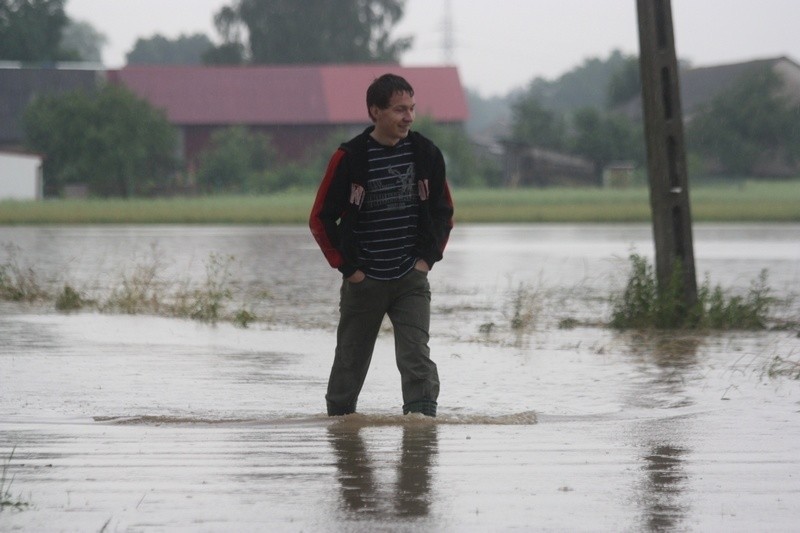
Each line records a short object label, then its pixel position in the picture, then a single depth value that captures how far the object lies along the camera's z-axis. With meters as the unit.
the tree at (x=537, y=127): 89.88
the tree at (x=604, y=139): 83.88
